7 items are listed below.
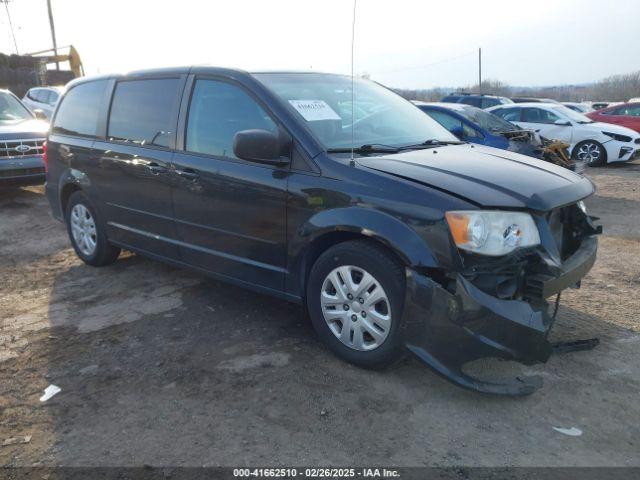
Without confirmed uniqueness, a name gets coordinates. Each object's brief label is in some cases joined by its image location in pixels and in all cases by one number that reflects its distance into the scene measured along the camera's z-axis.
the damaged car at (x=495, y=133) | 8.48
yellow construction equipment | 23.46
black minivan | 2.93
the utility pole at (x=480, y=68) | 46.39
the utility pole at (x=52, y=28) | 31.33
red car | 15.57
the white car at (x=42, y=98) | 17.20
